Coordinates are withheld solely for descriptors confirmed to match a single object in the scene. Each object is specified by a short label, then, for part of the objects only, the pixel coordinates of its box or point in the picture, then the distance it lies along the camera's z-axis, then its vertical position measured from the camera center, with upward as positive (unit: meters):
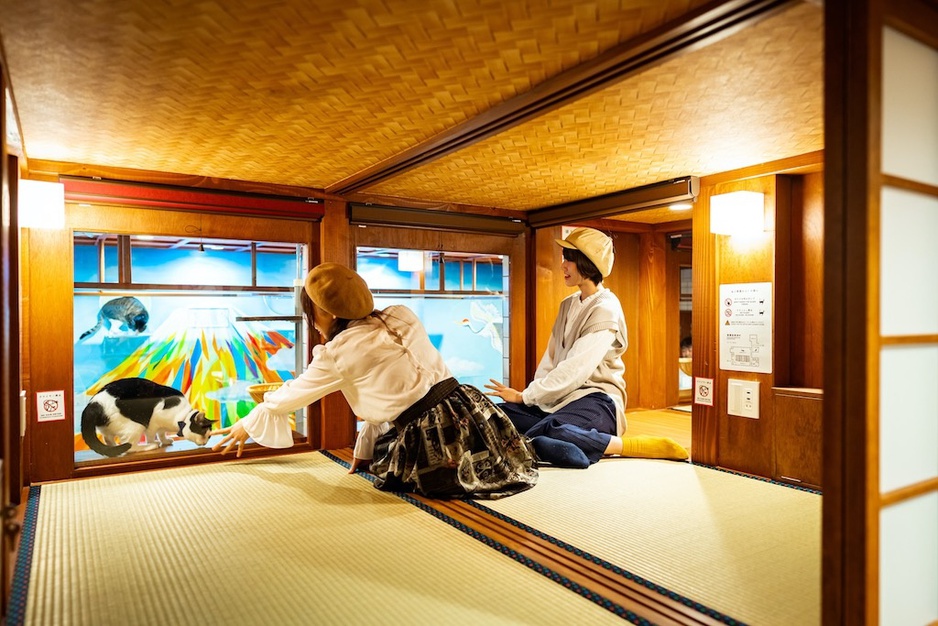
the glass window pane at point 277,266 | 3.79 +0.21
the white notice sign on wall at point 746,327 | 3.27 -0.16
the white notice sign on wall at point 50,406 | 3.10 -0.53
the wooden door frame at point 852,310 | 1.29 -0.02
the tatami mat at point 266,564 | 1.76 -0.90
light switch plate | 3.32 -0.55
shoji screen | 1.38 -0.08
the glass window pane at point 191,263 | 3.39 +0.22
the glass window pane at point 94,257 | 3.22 +0.24
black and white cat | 3.33 -0.66
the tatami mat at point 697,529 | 1.87 -0.91
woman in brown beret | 2.93 -0.52
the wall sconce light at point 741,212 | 3.26 +0.46
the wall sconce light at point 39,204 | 2.86 +0.46
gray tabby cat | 3.28 -0.07
